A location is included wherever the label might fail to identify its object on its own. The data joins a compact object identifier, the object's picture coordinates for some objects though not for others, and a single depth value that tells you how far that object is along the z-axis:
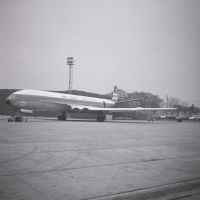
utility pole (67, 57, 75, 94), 64.56
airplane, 25.61
